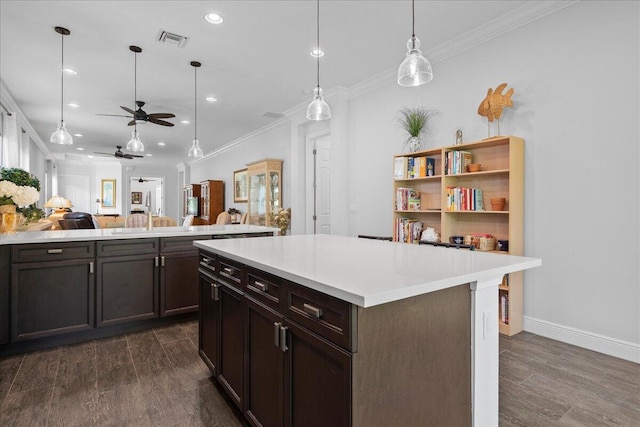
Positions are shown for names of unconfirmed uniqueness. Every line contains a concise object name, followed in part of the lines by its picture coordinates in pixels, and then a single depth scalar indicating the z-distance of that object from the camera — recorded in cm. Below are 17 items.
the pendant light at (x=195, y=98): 421
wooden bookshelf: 300
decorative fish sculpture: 311
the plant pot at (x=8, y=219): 291
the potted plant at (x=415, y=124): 389
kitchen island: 106
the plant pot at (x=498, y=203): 310
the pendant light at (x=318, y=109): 270
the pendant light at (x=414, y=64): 196
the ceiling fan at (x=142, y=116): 464
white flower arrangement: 281
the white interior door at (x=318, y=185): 602
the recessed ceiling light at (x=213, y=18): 311
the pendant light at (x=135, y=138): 406
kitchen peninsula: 262
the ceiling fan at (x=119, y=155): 870
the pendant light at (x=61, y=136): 386
